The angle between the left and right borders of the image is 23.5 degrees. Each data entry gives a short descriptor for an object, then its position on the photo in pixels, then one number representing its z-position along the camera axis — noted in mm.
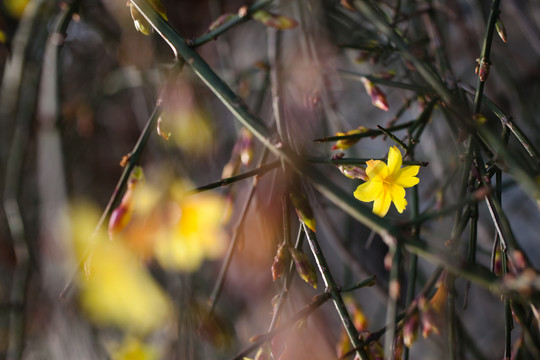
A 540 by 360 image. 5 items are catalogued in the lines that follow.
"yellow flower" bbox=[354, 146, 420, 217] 444
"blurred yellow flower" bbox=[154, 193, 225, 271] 628
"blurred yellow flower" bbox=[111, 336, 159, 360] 703
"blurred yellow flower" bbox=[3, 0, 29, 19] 740
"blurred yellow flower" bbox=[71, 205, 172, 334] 733
